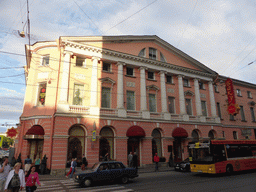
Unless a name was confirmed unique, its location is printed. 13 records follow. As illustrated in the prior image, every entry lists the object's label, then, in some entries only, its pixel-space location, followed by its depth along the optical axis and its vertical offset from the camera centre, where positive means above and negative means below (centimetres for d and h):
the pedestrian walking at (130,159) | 1949 -158
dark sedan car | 1168 -187
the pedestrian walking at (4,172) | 764 -106
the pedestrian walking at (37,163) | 1728 -161
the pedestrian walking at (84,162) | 1745 -158
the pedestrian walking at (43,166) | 1706 -186
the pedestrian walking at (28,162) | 1615 -147
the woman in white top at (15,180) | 684 -125
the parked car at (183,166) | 1812 -215
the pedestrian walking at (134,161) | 1861 -165
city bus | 1494 -111
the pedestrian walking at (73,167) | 1559 -182
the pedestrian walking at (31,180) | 775 -140
